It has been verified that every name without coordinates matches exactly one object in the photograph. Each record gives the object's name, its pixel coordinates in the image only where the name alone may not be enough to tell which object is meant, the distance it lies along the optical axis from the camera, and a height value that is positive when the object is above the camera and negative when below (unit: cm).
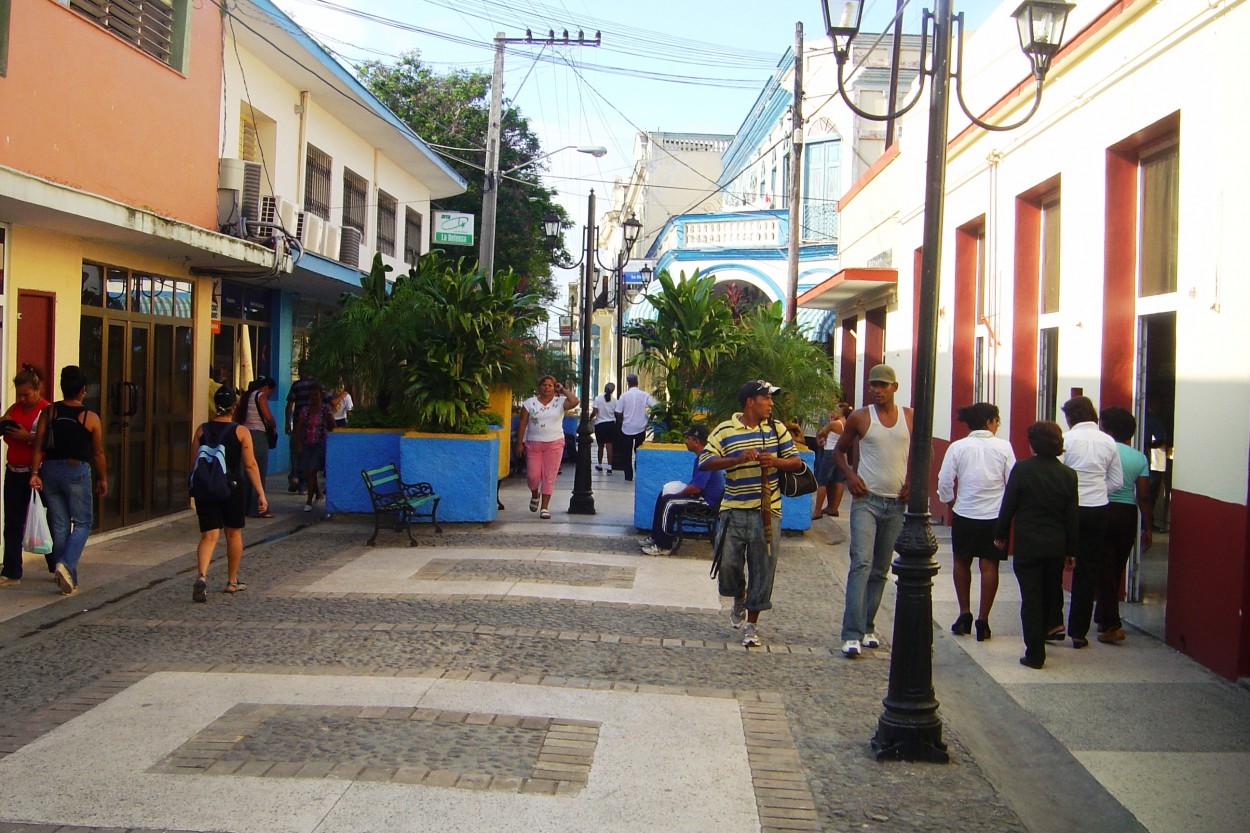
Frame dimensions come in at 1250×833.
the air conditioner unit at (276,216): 1441 +249
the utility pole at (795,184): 2016 +413
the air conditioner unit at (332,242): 1814 +258
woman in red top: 880 -35
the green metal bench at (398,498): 1162 -100
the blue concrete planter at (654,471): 1227 -68
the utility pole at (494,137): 2038 +506
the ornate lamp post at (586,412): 1429 -7
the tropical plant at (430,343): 1270 +69
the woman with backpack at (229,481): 876 -64
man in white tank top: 743 -53
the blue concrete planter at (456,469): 1265 -73
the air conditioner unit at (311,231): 1678 +256
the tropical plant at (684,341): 1262 +76
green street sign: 2123 +335
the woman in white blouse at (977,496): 782 -56
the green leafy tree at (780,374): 1241 +41
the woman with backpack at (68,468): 873 -56
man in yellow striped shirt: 755 -56
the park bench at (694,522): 1142 -116
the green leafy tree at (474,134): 3050 +736
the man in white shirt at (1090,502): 770 -57
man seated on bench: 1130 -108
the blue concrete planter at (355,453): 1327 -60
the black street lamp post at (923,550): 554 -68
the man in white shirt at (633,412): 1823 -6
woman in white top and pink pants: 1371 -37
